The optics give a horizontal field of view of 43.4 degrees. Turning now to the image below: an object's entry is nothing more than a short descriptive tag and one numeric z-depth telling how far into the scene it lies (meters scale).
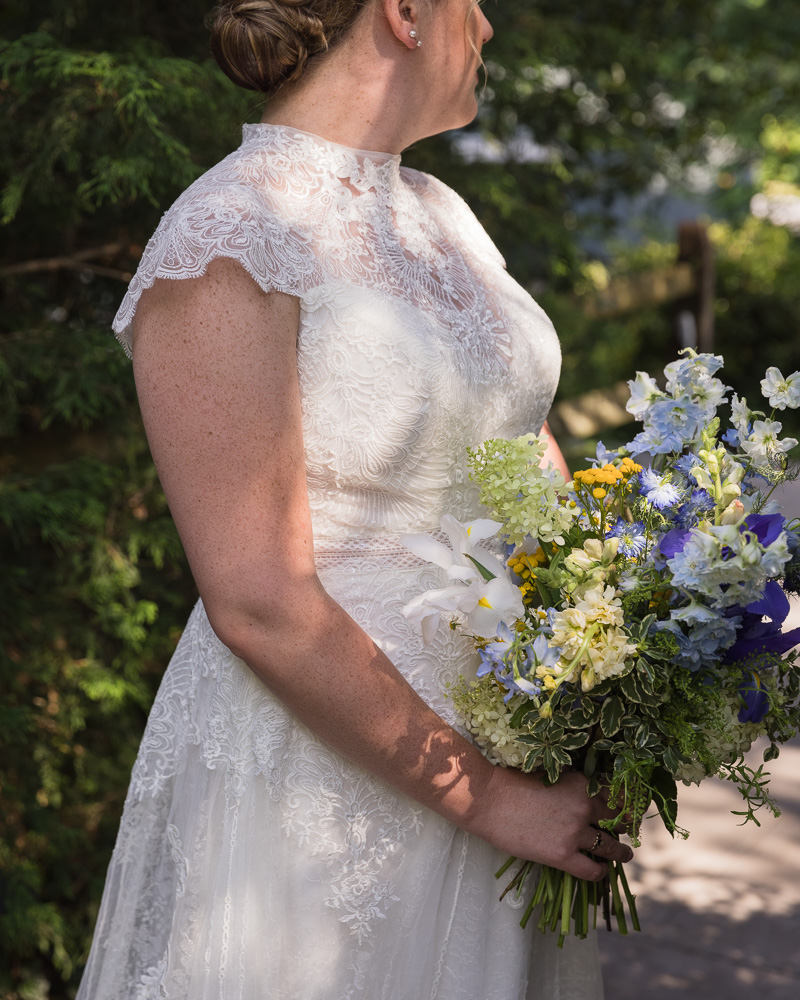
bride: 1.46
